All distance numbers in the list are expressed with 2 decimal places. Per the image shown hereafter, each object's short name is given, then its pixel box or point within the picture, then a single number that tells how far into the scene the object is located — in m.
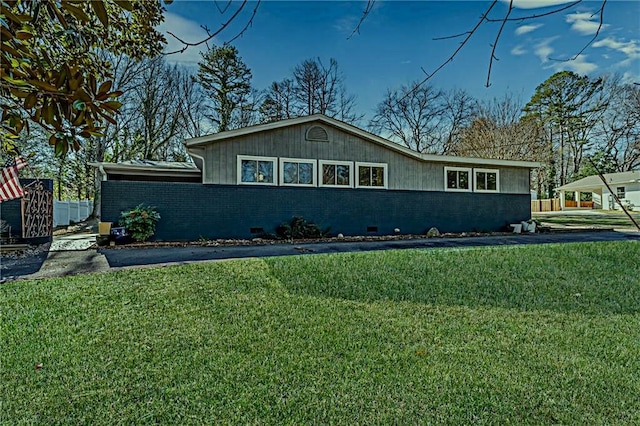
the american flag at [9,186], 8.54
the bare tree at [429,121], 26.42
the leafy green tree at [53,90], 1.30
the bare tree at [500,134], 26.88
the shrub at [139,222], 10.34
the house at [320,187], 11.45
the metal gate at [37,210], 10.28
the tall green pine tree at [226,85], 23.61
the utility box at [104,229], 10.34
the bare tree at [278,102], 24.94
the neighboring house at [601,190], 31.64
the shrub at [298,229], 12.27
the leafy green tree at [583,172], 34.81
